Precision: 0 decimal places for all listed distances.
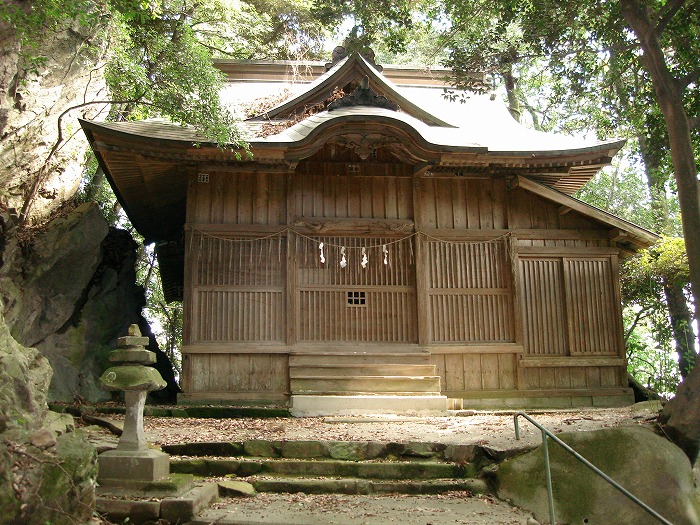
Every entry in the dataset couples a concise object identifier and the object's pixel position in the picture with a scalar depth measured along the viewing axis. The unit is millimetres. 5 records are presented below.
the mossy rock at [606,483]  5922
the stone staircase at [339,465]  6320
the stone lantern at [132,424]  5594
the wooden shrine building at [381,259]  10531
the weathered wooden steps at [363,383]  10031
